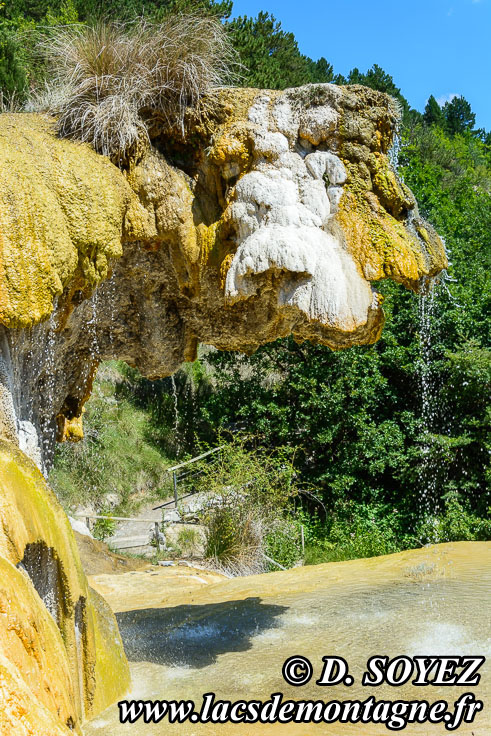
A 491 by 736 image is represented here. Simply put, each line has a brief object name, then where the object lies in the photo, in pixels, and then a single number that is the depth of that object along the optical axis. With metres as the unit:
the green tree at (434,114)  41.78
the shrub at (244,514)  10.12
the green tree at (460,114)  45.01
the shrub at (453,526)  11.77
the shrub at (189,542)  11.02
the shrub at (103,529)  11.93
